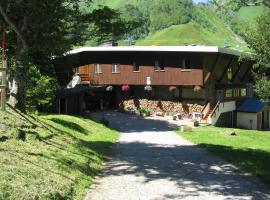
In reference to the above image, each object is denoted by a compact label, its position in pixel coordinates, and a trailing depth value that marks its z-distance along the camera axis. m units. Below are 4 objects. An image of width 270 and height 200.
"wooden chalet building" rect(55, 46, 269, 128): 48.50
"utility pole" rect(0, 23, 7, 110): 18.06
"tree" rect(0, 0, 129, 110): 19.41
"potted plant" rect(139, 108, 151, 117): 50.38
